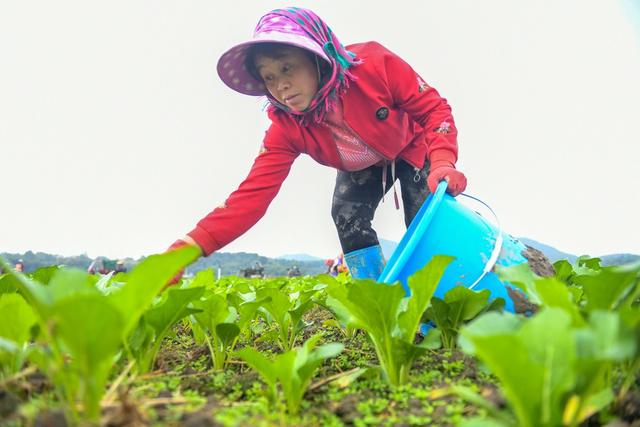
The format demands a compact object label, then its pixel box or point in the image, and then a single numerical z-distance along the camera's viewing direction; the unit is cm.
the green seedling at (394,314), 109
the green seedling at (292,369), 97
